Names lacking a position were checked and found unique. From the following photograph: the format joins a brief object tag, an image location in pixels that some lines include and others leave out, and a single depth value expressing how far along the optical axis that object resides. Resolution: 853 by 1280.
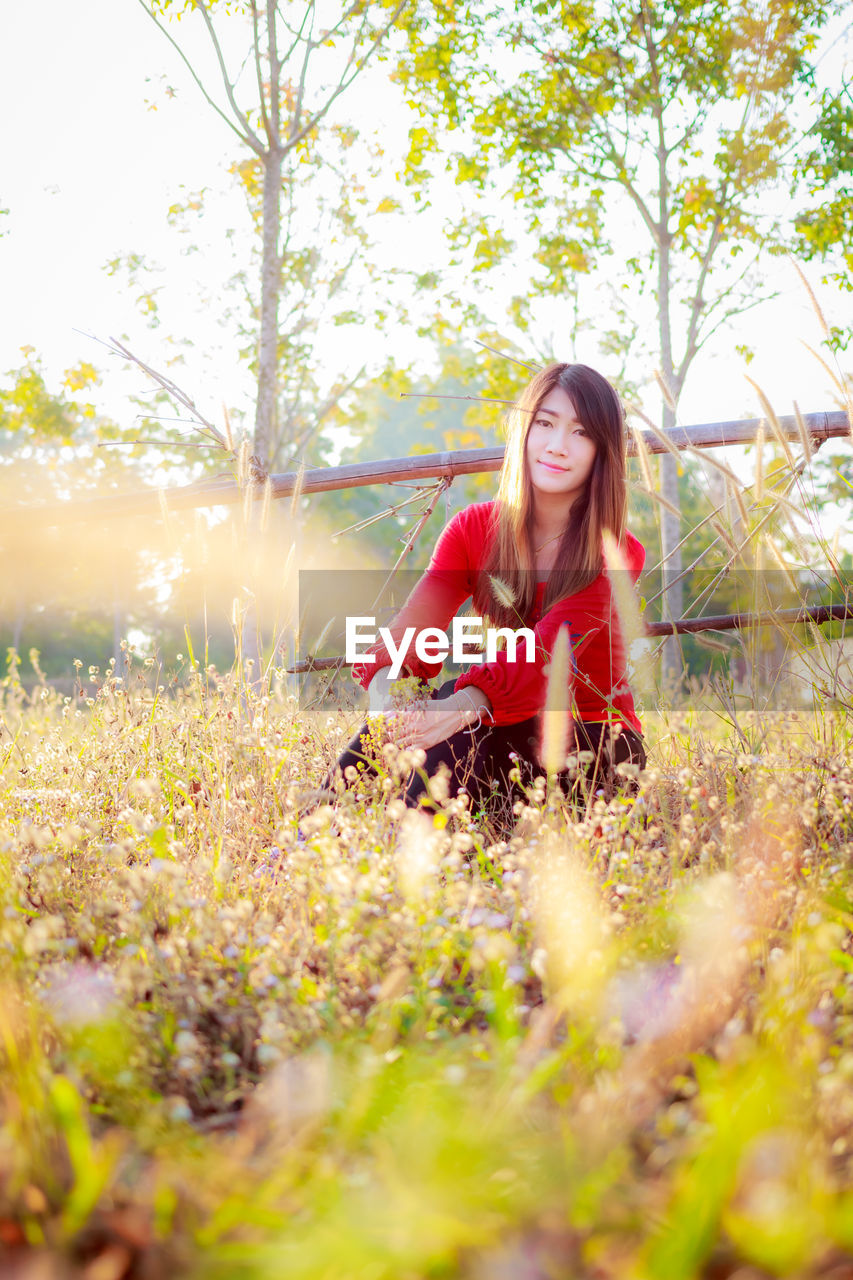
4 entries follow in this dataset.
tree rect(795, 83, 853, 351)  8.25
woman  2.99
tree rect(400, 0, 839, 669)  8.66
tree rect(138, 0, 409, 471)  7.29
